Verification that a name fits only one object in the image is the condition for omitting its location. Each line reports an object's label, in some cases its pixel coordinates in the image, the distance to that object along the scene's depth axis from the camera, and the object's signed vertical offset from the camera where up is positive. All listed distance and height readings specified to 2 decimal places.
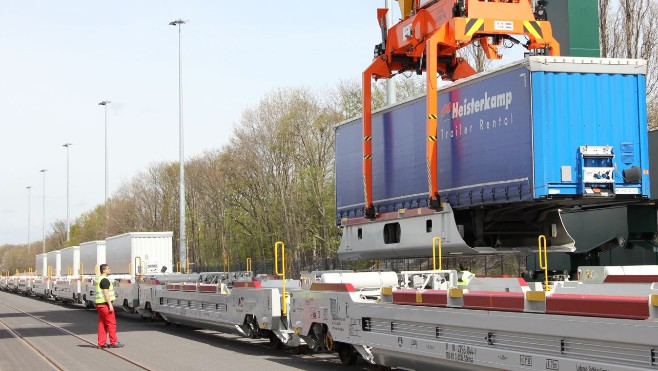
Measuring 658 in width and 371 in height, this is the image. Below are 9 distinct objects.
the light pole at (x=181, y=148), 42.46 +6.14
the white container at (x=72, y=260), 50.28 +0.31
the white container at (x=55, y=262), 56.16 +0.22
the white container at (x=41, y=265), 62.75 +0.05
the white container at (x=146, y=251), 35.66 +0.51
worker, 17.91 -0.97
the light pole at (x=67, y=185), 92.62 +8.47
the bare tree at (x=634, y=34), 38.83 +9.70
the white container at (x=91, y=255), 42.28 +0.46
